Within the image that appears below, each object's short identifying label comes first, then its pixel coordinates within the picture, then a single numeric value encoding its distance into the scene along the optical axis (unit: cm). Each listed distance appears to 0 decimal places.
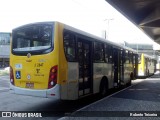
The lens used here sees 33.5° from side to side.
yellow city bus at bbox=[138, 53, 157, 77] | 2978
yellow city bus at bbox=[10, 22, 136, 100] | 854
